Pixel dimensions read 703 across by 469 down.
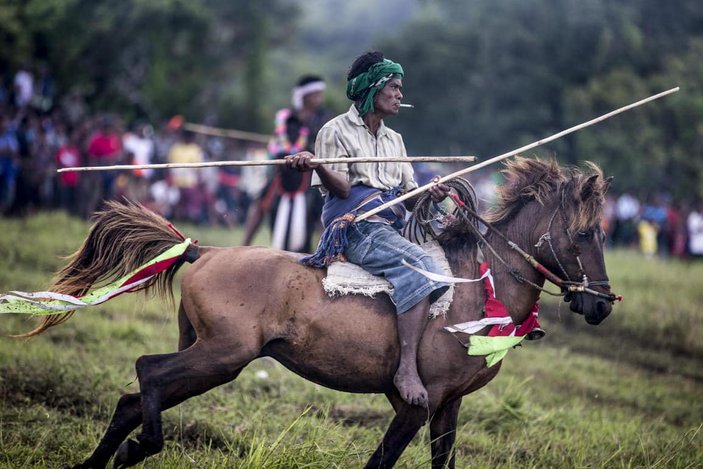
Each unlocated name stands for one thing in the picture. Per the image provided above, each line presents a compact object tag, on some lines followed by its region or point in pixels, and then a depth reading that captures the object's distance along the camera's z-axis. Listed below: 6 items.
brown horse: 11.05
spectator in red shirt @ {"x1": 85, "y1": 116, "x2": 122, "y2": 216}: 34.44
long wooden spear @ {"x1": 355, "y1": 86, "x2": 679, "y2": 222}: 11.40
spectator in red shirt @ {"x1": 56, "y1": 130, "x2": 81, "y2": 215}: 34.09
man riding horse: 11.05
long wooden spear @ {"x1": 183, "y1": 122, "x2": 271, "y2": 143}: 25.54
